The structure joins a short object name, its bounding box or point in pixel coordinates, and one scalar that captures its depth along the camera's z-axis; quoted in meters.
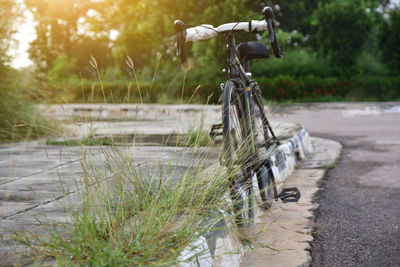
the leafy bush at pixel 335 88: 21.02
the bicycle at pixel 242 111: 3.32
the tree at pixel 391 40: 21.72
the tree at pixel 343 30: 22.27
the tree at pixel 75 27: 30.78
